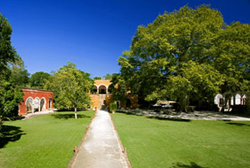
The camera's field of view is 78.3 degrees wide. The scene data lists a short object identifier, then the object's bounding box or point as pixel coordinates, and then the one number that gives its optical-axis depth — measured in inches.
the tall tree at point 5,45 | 403.9
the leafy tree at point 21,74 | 1587.1
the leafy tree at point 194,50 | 639.8
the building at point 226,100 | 1063.6
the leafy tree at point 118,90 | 1102.1
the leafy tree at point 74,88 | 684.1
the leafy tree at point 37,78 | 2287.4
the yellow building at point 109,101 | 1318.9
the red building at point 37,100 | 890.7
